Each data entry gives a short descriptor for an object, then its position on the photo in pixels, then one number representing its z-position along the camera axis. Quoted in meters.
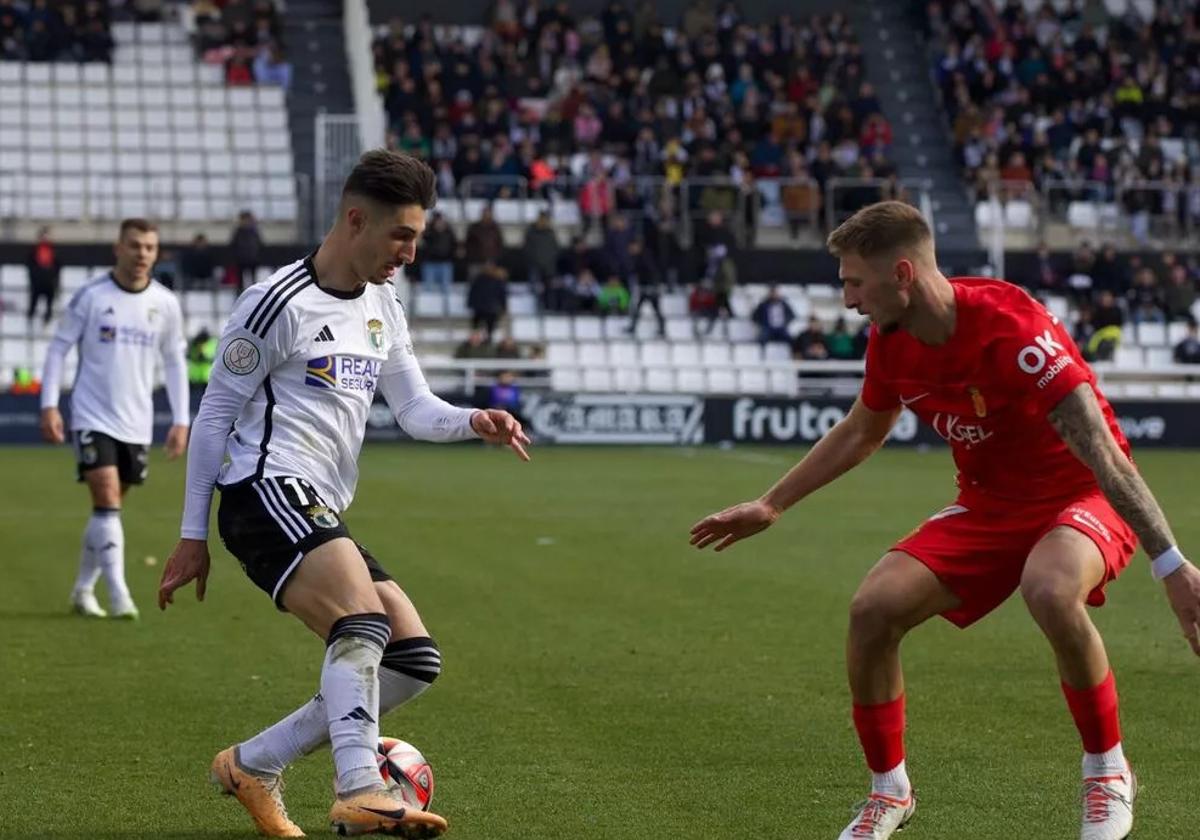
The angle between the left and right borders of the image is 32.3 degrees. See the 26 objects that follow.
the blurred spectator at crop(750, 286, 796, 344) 34.38
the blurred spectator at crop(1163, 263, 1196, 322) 36.06
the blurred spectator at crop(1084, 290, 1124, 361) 33.88
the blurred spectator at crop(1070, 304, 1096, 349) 34.84
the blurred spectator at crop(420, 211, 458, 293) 34.50
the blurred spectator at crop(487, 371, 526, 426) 30.50
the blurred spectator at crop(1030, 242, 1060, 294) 35.78
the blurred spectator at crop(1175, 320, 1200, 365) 34.47
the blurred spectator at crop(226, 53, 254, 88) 39.00
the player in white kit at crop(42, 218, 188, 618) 12.07
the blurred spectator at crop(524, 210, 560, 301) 34.62
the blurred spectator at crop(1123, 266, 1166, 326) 36.16
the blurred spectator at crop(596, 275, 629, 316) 35.09
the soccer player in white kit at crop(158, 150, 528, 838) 6.09
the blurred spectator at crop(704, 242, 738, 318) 35.06
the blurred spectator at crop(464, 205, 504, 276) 34.72
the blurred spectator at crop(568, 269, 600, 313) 35.06
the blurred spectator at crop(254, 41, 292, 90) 39.28
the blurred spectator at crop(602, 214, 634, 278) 35.09
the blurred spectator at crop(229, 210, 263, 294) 33.66
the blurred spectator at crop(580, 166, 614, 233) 36.44
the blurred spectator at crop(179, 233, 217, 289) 34.19
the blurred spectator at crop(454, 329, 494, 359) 32.66
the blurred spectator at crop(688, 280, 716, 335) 35.25
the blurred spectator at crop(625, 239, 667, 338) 35.00
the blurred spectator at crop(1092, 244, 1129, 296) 36.00
